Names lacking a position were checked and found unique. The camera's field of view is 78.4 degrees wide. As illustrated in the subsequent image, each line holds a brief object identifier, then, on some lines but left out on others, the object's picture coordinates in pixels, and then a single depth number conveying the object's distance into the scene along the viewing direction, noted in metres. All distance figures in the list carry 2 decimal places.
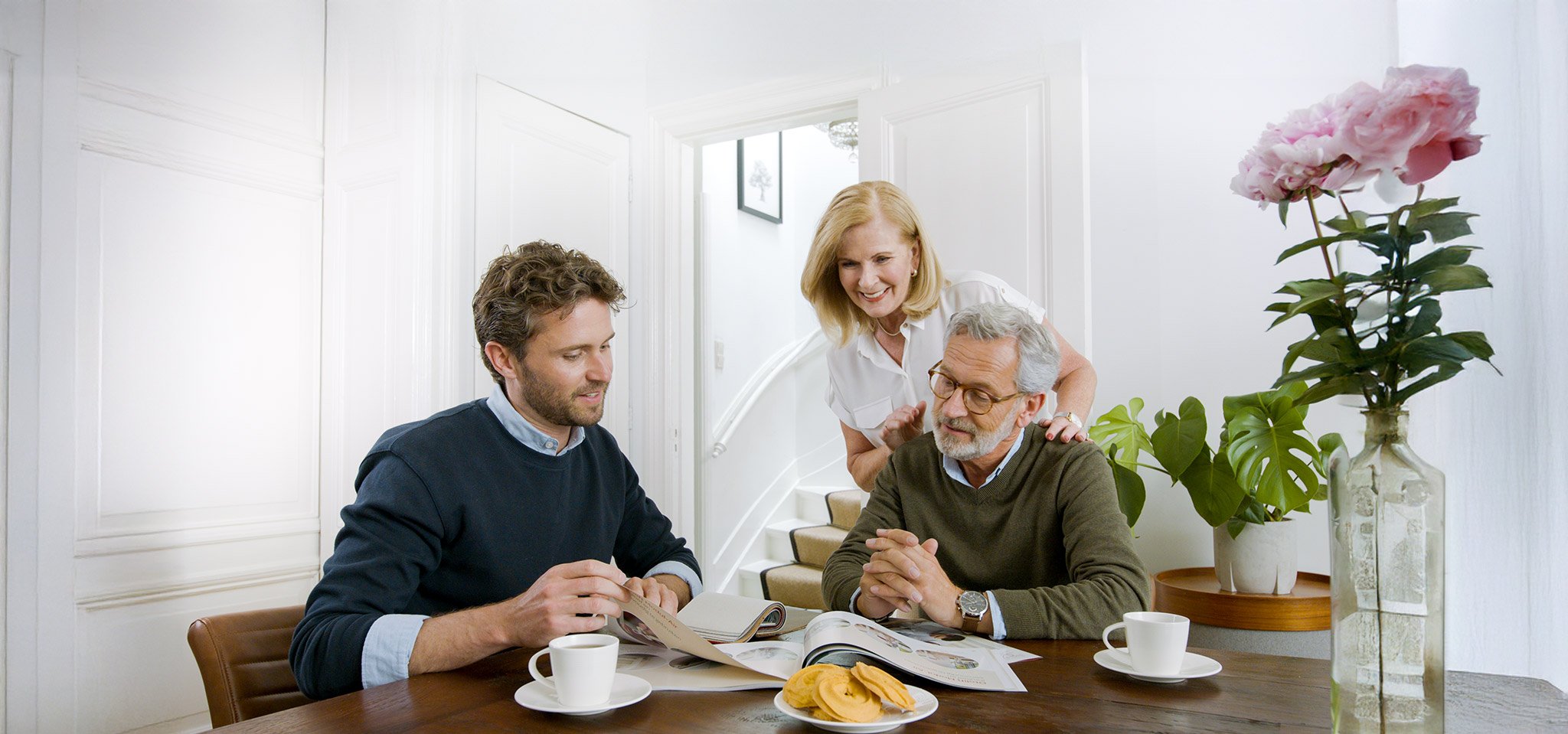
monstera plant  2.19
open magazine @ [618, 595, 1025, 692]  1.09
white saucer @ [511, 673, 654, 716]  0.98
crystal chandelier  4.76
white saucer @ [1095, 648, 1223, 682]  1.11
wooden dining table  0.96
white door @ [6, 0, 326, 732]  2.55
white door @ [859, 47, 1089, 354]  2.87
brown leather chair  1.38
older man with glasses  1.56
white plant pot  2.28
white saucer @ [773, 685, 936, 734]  0.91
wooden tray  2.20
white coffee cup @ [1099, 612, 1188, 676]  1.10
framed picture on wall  4.96
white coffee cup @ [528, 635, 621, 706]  0.97
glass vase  0.83
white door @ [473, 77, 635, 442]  3.27
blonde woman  2.20
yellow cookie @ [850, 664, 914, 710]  0.93
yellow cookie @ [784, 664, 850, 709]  0.95
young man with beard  1.25
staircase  4.18
